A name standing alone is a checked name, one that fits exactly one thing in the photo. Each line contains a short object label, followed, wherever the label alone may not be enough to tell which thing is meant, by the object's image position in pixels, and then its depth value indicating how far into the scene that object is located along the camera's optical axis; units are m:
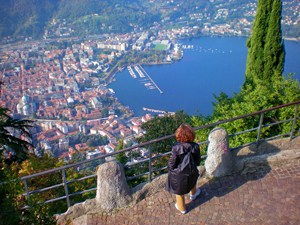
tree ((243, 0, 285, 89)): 13.27
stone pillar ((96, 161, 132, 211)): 4.97
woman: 4.57
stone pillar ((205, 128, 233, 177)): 5.40
